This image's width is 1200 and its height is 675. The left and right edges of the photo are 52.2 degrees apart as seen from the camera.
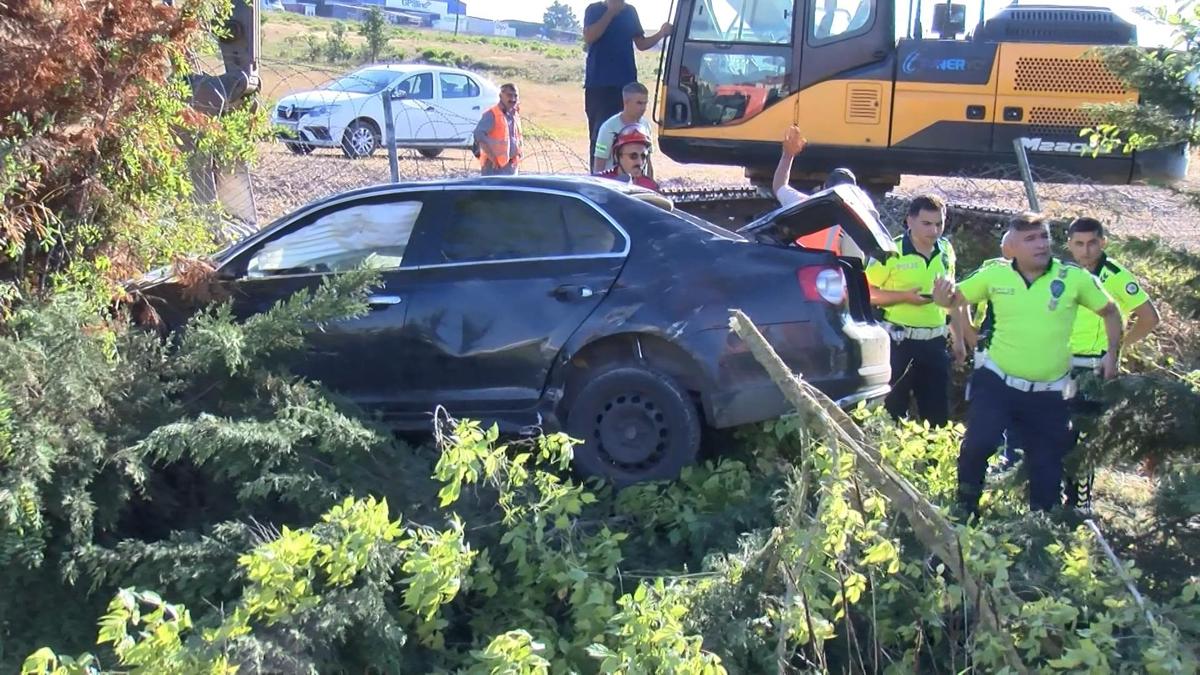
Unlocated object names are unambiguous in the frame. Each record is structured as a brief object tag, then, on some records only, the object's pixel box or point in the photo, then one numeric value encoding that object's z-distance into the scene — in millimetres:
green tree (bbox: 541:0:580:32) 102438
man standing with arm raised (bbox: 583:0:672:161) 10219
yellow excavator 11008
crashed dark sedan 5816
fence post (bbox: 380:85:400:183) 10336
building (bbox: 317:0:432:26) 71312
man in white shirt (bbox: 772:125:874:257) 6625
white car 15898
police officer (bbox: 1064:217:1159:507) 6129
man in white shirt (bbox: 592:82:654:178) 8734
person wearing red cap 8109
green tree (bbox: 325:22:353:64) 30188
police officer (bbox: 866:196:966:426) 6801
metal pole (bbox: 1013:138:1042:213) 9434
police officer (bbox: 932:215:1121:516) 5508
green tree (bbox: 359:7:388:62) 36562
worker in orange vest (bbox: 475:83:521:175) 10414
